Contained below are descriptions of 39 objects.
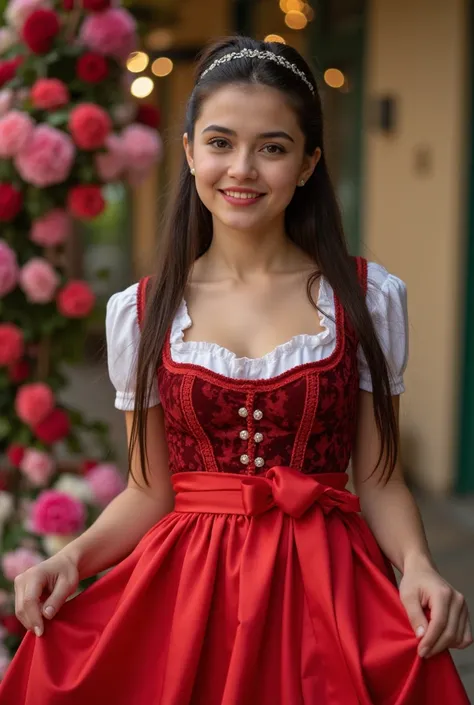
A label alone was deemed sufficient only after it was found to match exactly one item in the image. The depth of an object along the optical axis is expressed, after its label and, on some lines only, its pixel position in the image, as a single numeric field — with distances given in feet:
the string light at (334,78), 20.04
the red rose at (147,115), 10.60
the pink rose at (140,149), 10.01
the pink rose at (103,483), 10.46
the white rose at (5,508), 10.50
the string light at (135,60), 10.54
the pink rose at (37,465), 10.36
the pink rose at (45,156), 9.54
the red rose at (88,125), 9.64
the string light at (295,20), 21.39
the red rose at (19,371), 10.46
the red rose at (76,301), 10.18
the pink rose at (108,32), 9.86
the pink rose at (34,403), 10.20
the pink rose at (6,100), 9.92
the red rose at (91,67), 9.83
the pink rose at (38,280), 10.07
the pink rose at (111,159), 9.98
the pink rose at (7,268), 10.02
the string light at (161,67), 23.50
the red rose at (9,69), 10.11
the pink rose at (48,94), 9.72
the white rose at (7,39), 10.33
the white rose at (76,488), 10.20
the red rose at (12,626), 10.16
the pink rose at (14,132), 9.53
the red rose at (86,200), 9.97
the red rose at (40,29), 9.73
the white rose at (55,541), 9.86
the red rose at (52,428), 10.31
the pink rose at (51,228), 10.17
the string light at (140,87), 10.65
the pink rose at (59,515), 9.73
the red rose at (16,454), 10.50
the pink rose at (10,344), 10.14
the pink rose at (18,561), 9.97
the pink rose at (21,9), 9.83
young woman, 5.44
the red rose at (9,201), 9.96
